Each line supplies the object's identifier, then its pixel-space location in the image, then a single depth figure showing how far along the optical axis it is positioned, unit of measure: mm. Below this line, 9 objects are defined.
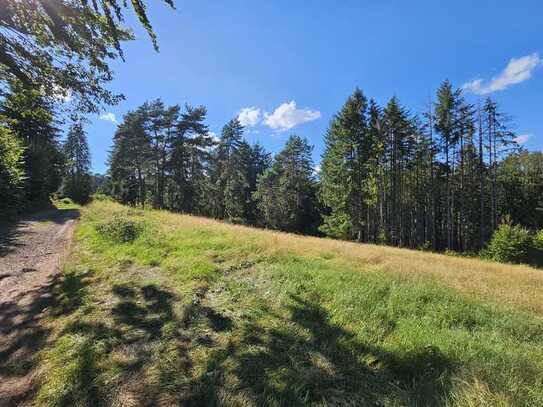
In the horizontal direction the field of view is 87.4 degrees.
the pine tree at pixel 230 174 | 43125
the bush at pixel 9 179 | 15187
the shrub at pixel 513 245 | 19359
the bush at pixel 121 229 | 10508
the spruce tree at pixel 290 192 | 41406
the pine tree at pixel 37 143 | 8477
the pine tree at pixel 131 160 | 35375
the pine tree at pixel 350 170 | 30109
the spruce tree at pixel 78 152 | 58875
